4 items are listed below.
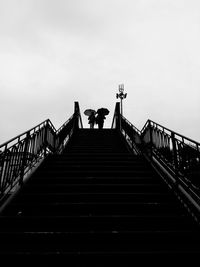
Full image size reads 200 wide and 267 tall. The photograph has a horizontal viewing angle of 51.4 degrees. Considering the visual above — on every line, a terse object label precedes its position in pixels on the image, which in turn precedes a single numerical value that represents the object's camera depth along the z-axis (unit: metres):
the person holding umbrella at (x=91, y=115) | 16.03
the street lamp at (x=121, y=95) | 19.98
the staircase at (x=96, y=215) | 2.63
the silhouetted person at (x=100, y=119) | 14.79
